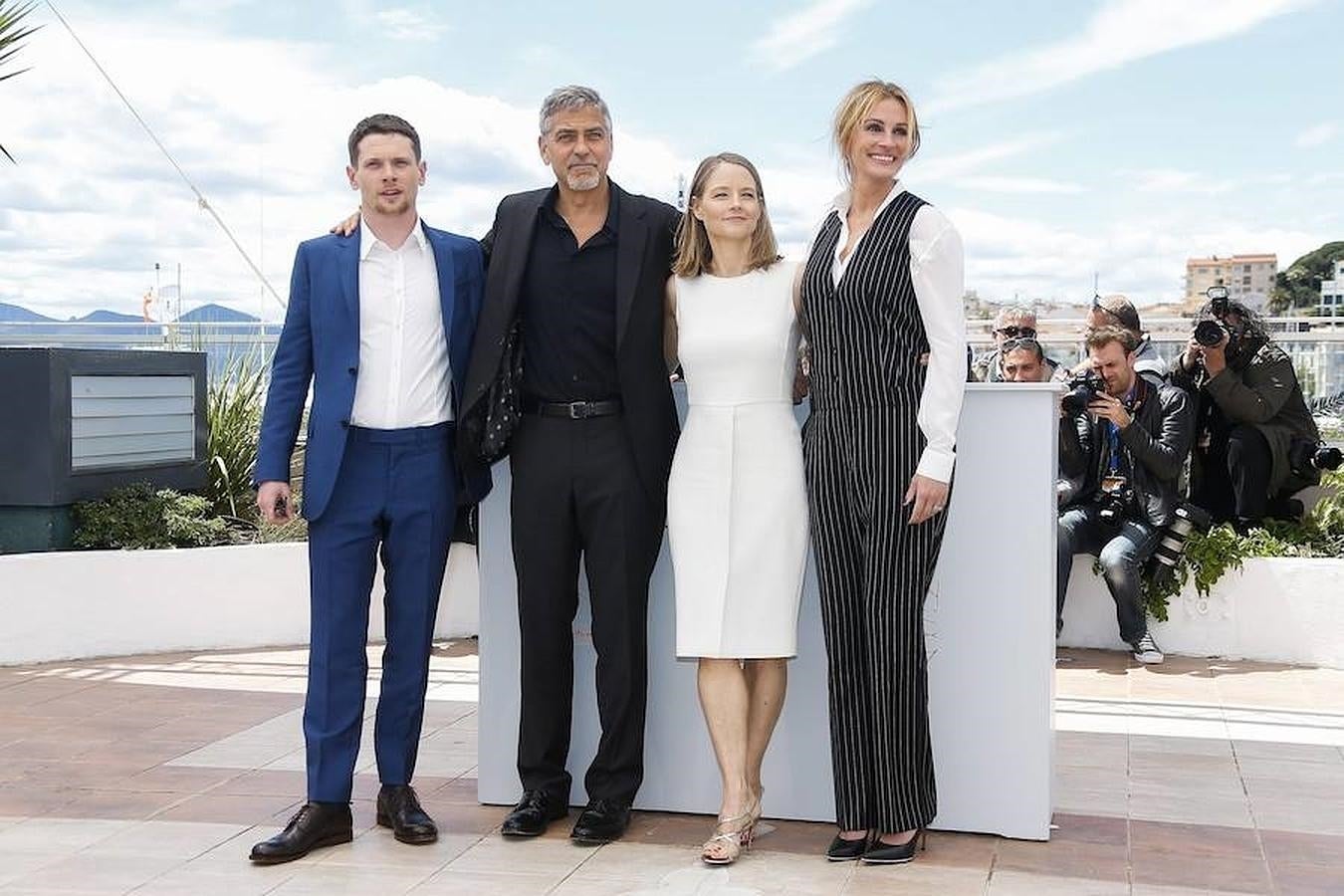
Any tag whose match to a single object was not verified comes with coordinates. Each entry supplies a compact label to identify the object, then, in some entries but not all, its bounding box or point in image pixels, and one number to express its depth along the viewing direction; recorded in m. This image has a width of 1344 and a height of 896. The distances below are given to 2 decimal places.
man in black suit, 3.57
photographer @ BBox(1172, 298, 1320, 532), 6.11
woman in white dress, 3.45
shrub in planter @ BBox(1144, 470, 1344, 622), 5.98
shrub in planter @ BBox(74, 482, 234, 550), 6.42
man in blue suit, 3.58
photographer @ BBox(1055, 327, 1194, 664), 5.82
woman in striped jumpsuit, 3.30
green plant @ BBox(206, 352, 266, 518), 7.19
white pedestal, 3.54
